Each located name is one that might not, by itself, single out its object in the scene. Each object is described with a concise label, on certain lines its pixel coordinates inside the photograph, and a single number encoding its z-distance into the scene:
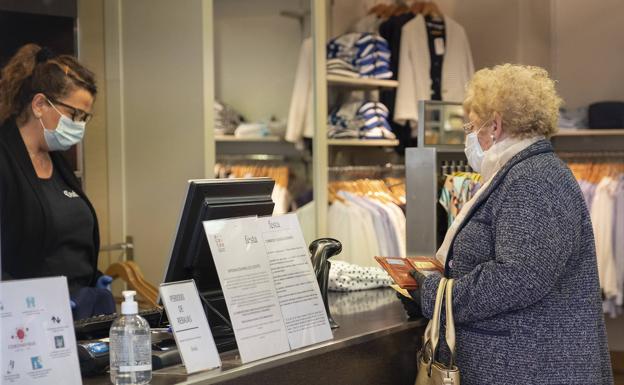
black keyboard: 2.35
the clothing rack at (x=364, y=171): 5.54
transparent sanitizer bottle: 2.00
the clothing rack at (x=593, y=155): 6.25
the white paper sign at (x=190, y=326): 2.12
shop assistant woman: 3.23
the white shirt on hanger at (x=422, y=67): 5.98
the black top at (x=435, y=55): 6.24
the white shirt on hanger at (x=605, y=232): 5.85
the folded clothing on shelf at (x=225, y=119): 4.69
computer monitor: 2.47
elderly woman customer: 2.50
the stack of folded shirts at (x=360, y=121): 5.59
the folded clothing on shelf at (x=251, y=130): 4.86
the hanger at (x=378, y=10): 6.27
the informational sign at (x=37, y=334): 1.80
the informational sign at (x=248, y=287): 2.30
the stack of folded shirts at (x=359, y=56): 5.61
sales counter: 2.22
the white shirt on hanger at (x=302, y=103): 5.11
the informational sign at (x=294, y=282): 2.47
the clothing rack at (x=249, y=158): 4.73
